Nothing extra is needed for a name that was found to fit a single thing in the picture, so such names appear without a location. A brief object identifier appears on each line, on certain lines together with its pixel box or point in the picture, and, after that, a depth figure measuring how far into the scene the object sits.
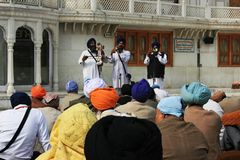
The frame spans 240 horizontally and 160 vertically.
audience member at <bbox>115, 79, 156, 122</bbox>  6.89
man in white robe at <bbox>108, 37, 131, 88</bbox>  15.41
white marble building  20.69
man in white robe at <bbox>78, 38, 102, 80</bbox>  14.75
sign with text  26.42
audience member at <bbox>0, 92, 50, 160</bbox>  5.42
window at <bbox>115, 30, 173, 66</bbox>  25.02
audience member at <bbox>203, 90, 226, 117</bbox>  7.50
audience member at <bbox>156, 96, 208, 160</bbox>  4.38
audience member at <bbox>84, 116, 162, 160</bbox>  2.51
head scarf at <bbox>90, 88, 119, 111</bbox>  5.57
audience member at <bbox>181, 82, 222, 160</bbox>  5.63
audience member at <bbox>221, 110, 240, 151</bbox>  6.27
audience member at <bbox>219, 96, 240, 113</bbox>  8.12
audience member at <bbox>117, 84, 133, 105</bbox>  9.59
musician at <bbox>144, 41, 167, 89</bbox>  16.03
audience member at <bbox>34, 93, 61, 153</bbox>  6.19
